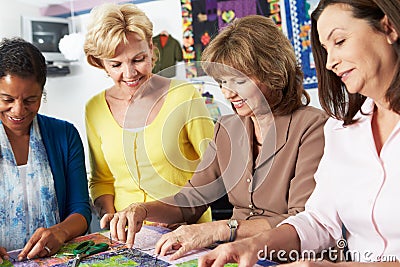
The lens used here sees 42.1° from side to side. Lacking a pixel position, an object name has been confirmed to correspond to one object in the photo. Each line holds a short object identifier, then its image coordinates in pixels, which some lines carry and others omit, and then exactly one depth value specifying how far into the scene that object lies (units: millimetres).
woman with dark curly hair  1575
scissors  1337
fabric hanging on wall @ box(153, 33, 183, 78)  3943
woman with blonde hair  1812
